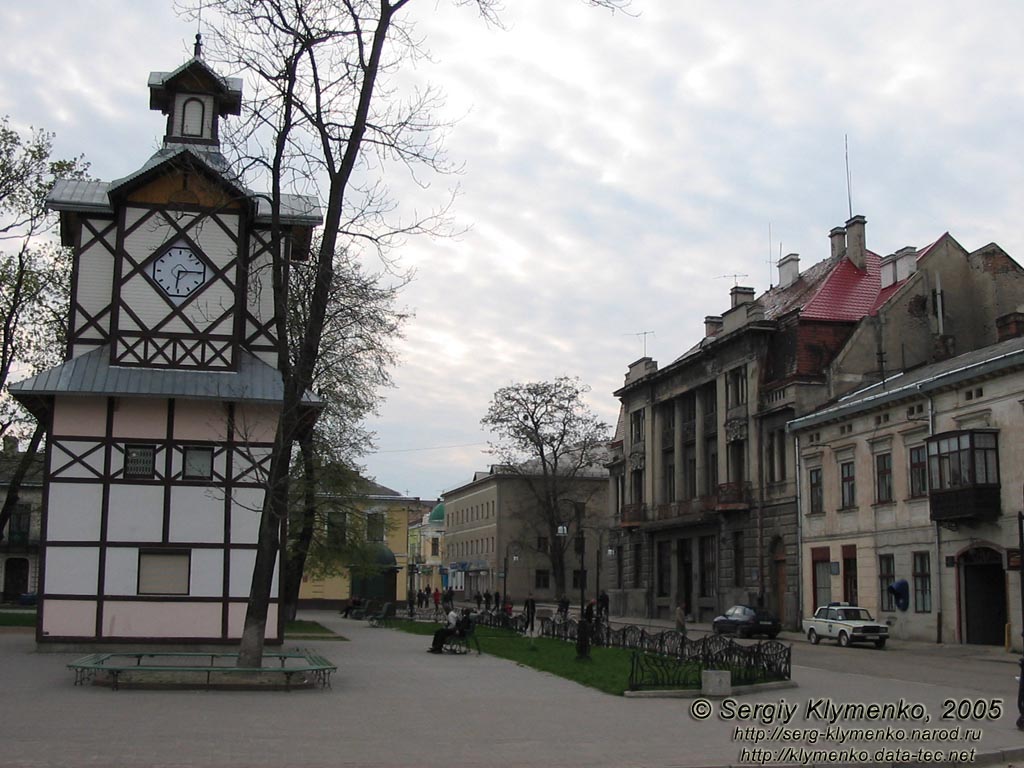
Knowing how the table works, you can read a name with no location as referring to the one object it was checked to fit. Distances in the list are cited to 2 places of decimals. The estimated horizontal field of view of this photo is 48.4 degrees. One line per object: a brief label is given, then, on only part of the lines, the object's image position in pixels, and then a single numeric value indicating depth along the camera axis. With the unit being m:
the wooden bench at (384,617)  47.75
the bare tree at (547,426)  74.81
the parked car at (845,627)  36.84
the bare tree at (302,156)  20.59
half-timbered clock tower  26.41
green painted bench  18.36
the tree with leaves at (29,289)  37.41
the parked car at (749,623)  41.69
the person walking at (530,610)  39.51
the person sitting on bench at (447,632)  29.24
